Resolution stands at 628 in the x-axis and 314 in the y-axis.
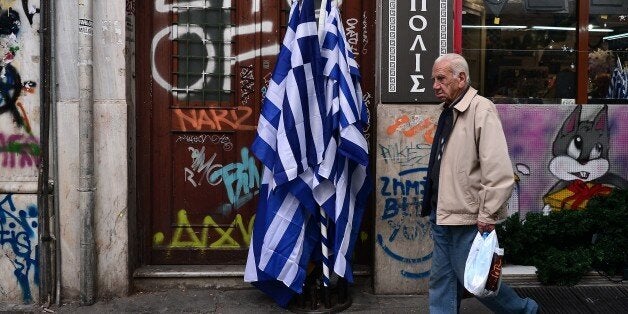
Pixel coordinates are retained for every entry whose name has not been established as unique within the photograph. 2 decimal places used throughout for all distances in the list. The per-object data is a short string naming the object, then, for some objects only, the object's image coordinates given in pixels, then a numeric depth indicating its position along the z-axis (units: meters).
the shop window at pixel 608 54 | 5.96
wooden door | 5.68
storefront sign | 5.38
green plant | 5.55
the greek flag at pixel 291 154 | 4.84
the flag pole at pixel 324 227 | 4.94
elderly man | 3.88
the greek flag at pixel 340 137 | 4.90
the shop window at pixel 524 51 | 5.88
